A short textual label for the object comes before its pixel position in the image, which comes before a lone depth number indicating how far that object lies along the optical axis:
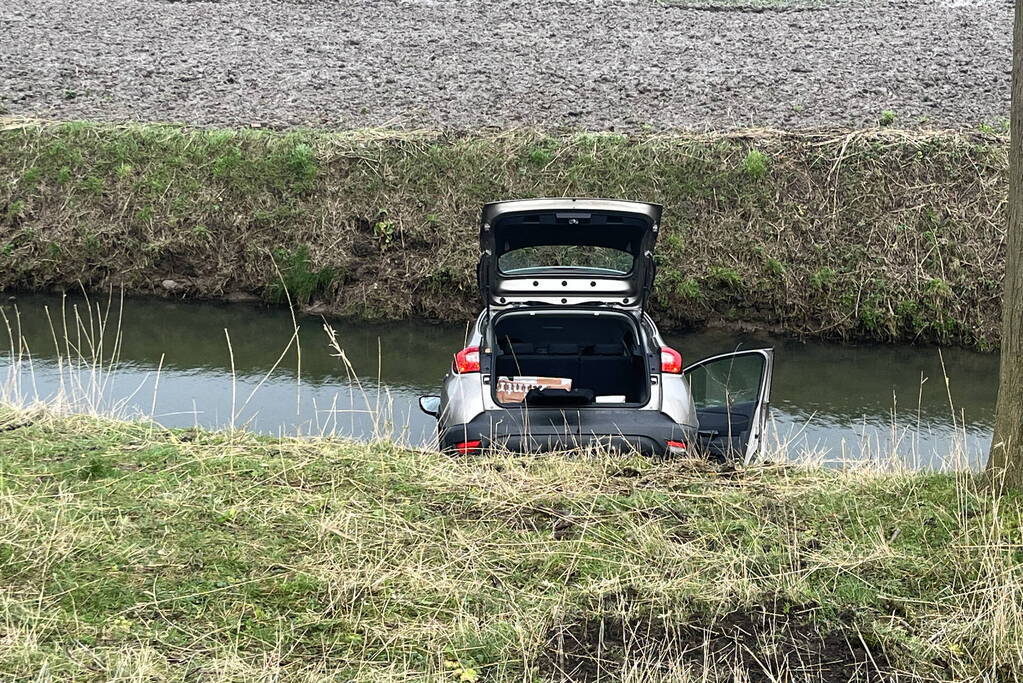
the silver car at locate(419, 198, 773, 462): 6.13
